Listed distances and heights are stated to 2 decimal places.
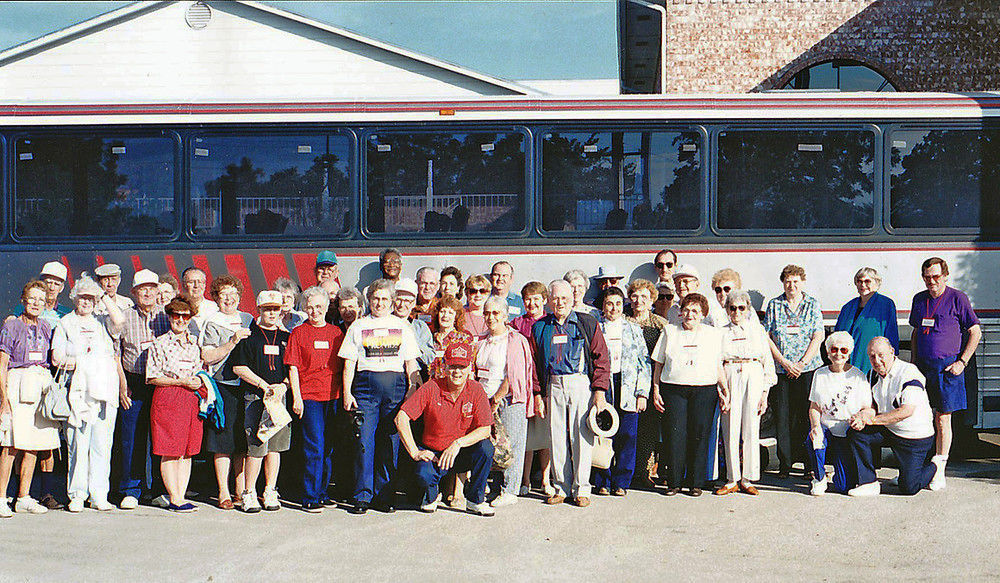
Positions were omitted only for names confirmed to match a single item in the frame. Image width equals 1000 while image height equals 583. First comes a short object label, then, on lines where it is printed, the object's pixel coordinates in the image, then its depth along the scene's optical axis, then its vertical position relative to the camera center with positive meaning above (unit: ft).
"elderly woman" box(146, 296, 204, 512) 23.39 -2.94
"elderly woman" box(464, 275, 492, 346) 25.14 -0.65
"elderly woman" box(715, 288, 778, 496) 25.34 -2.86
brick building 51.39 +12.51
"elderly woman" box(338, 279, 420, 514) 23.49 -2.55
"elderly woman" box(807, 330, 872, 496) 25.31 -3.36
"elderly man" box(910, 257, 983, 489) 26.30 -1.72
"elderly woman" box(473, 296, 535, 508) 23.98 -2.46
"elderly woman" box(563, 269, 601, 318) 25.62 -0.22
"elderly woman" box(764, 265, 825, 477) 26.73 -1.96
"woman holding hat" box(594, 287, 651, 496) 24.88 -2.71
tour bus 29.81 +2.74
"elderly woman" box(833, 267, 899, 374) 26.68 -1.00
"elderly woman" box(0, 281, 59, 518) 23.11 -2.73
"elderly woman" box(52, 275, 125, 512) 23.34 -2.76
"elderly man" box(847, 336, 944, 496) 25.03 -3.80
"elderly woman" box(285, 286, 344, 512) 23.68 -2.39
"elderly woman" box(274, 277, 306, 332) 25.08 -0.74
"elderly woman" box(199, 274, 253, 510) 23.50 -2.41
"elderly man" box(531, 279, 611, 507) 24.22 -2.55
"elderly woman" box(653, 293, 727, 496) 24.94 -2.82
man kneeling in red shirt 23.03 -3.57
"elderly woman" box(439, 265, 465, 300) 26.63 -0.16
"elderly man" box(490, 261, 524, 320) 26.53 -0.08
